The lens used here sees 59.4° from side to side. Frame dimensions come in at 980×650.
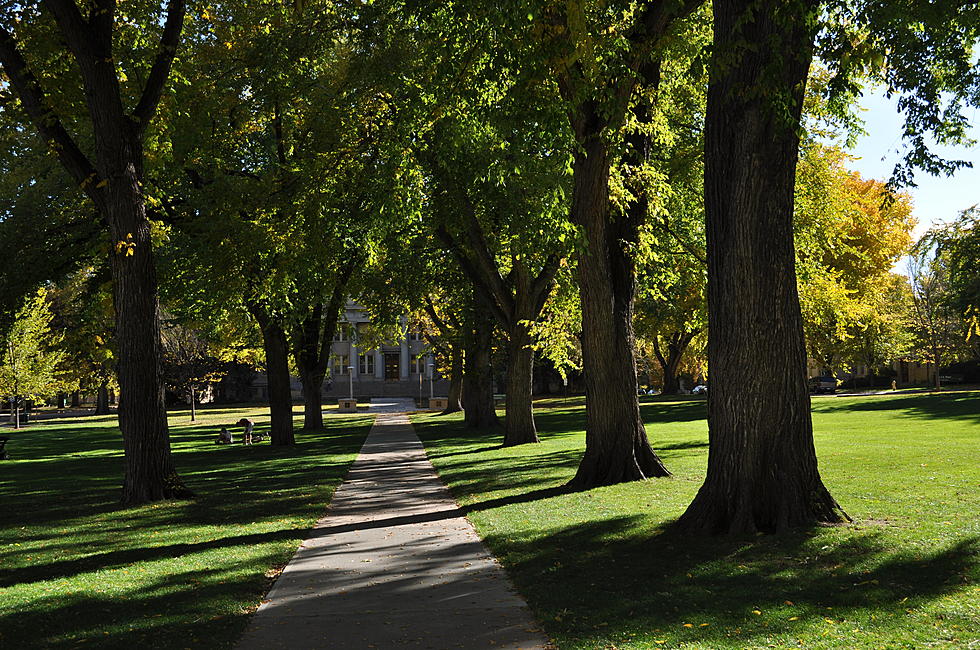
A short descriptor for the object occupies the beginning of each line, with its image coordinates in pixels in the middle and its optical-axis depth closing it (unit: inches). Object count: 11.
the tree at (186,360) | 1859.0
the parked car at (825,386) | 2544.3
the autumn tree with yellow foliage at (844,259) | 759.1
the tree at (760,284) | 340.2
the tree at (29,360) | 1563.7
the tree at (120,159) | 517.7
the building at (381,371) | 3602.4
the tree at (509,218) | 624.4
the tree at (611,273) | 488.7
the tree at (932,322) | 2073.1
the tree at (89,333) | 836.0
